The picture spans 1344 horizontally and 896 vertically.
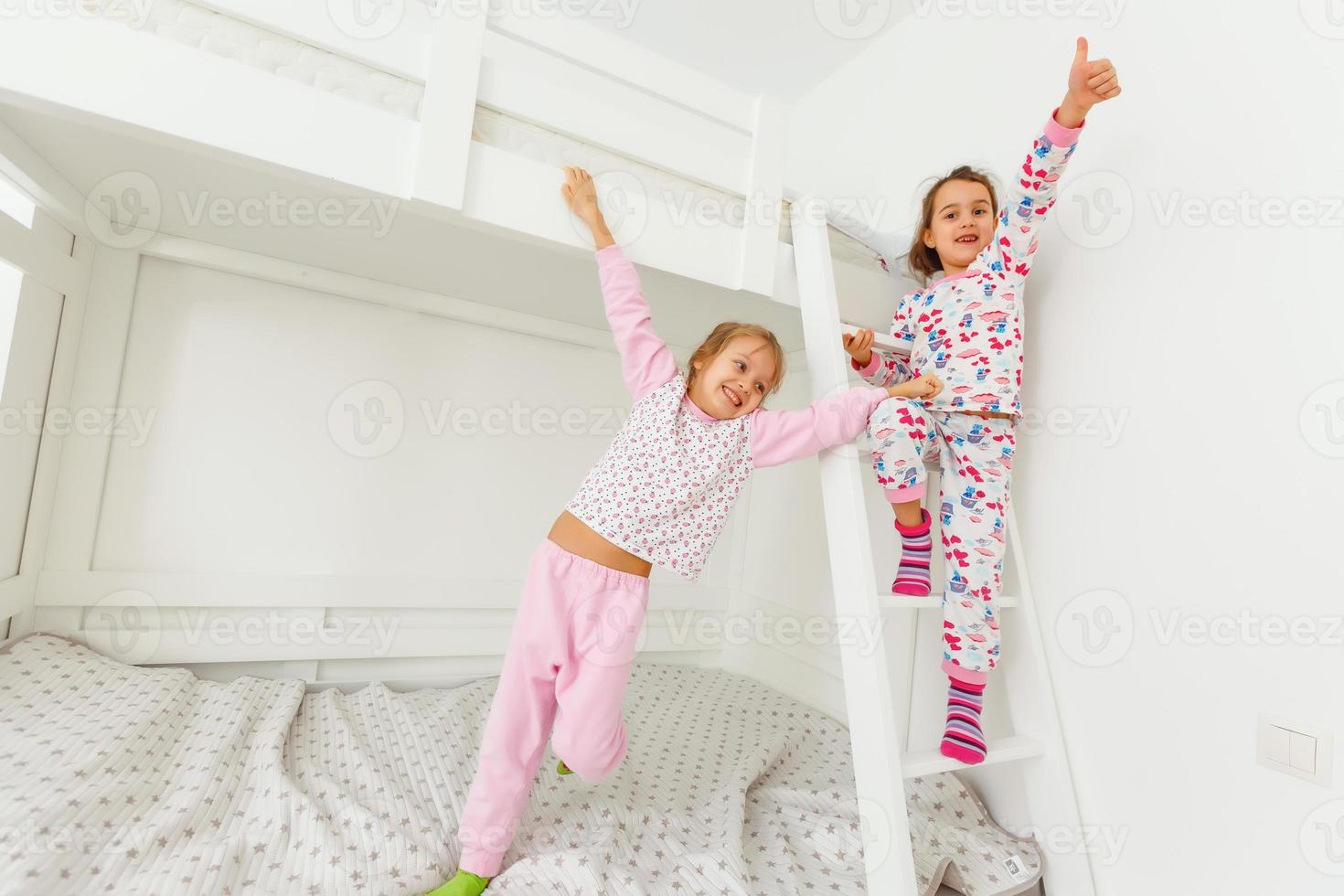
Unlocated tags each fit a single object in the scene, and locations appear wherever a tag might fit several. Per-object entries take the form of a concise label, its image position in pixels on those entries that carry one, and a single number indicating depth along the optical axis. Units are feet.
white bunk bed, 3.39
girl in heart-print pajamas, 4.26
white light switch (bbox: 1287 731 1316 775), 3.41
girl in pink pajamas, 3.98
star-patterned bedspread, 3.44
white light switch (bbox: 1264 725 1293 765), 3.51
